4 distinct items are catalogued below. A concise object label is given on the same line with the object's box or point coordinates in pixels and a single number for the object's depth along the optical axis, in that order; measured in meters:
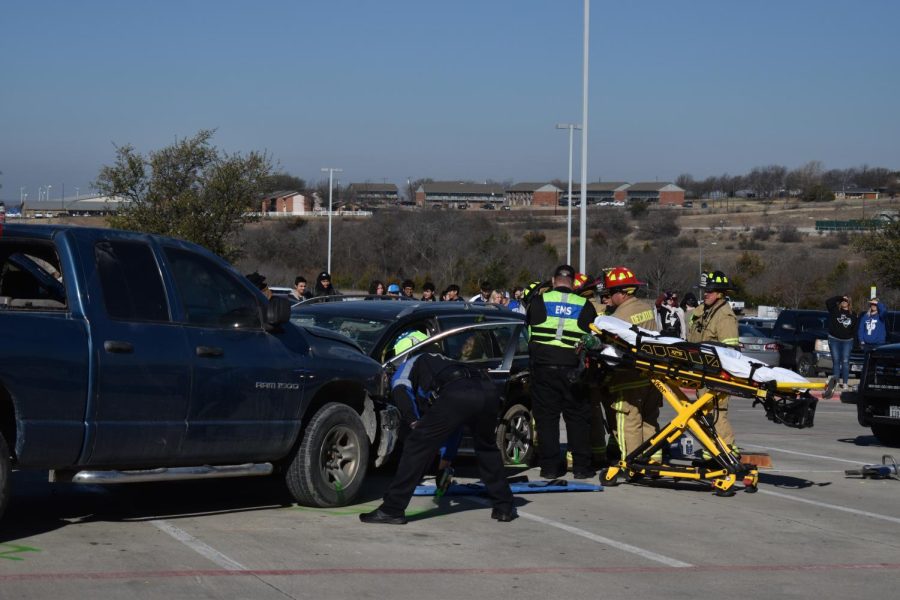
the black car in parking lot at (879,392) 14.84
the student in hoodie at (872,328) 23.89
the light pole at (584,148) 29.81
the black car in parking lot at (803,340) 31.42
